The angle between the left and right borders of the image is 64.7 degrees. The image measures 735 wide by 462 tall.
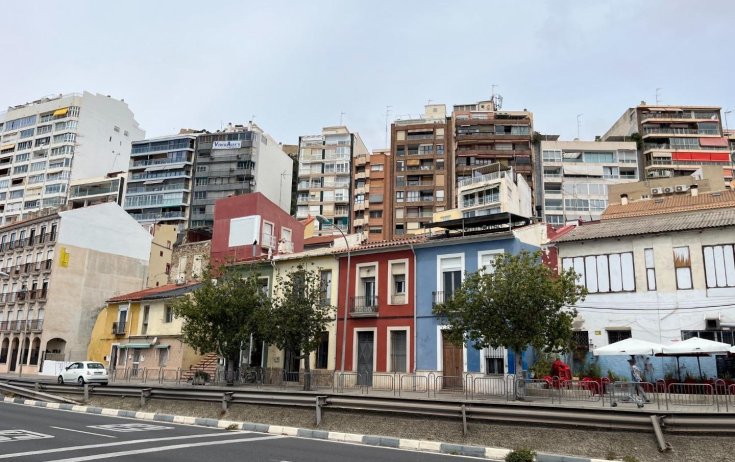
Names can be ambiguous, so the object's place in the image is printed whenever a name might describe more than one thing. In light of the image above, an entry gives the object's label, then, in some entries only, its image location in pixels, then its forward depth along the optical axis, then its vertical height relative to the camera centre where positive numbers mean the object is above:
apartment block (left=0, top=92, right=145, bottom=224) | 100.38 +36.67
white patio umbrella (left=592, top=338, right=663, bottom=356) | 22.39 +0.73
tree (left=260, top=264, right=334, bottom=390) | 29.17 +2.04
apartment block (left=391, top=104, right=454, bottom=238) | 87.38 +28.42
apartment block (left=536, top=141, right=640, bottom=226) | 80.56 +26.52
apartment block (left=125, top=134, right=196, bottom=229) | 92.75 +28.10
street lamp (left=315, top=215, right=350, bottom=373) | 30.75 +2.19
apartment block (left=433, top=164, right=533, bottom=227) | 69.12 +20.60
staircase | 37.66 -0.51
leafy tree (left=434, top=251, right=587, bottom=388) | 22.19 +2.18
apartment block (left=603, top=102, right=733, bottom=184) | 82.78 +32.75
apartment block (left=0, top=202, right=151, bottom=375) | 54.78 +7.52
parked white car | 36.50 -1.08
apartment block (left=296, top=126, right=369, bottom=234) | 96.56 +30.73
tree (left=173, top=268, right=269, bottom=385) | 30.42 +2.16
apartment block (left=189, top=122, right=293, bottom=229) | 91.31 +29.81
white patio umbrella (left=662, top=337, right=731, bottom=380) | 21.89 +0.79
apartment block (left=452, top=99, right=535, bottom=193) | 84.94 +32.57
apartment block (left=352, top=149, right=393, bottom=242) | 89.94 +25.71
